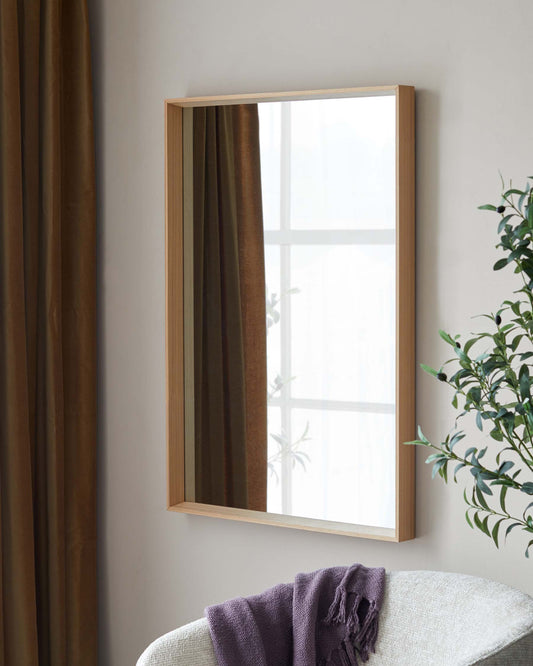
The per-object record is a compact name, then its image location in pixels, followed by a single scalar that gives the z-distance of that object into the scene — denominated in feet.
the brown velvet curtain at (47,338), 11.23
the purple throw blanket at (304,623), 9.70
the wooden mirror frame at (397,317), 10.70
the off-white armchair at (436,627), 9.34
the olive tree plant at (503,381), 9.03
